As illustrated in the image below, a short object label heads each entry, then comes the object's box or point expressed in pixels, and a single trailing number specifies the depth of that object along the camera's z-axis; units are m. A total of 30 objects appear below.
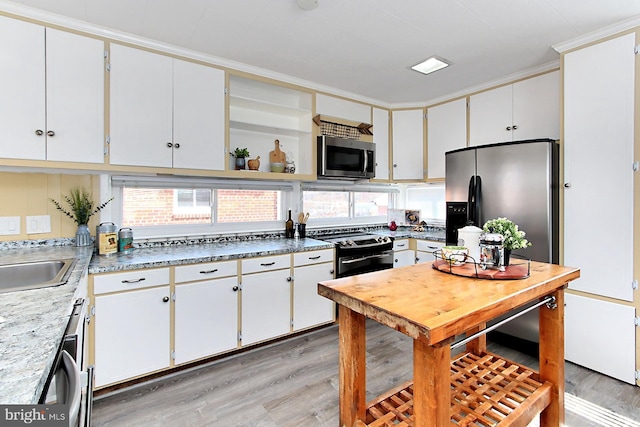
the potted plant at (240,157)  2.94
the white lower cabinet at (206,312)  2.25
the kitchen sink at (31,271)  1.75
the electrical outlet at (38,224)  2.24
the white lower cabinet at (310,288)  2.82
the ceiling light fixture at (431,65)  2.73
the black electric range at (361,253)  3.10
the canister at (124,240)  2.45
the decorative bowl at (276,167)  3.18
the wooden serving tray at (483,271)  1.51
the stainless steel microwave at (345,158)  3.29
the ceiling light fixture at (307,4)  1.90
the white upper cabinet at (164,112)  2.28
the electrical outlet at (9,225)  2.15
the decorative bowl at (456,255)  1.69
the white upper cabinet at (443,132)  3.49
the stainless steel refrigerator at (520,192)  2.46
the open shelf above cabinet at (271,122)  3.05
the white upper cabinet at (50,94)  1.94
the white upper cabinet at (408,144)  3.88
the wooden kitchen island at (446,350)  1.12
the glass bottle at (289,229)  3.40
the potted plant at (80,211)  2.33
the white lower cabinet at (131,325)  1.98
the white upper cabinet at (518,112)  2.78
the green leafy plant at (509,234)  1.62
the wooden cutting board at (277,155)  3.25
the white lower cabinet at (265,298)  2.53
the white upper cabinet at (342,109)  3.33
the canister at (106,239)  2.29
